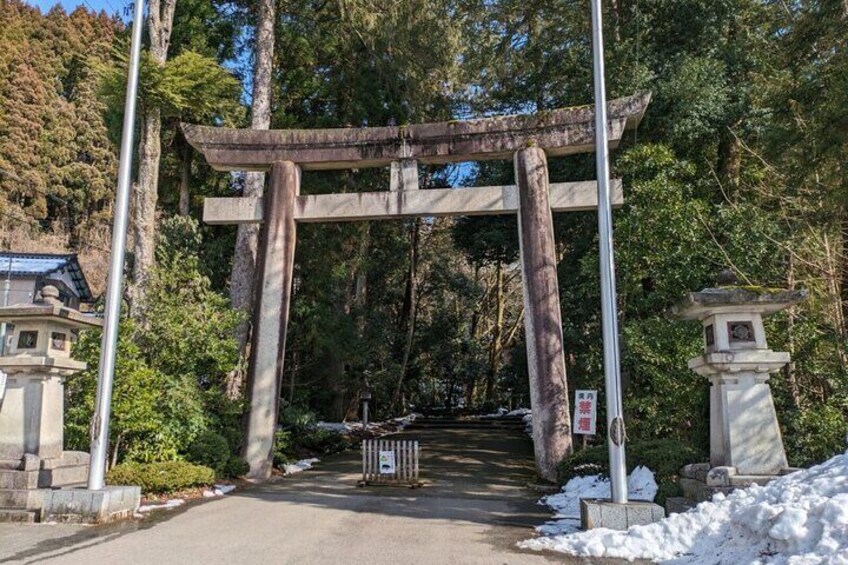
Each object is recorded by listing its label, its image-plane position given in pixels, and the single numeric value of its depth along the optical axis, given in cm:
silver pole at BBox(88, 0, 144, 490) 744
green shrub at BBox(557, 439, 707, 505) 827
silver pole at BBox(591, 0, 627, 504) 691
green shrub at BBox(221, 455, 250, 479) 1062
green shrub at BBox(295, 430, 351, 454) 1597
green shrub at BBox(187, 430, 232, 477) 1022
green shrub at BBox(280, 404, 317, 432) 1540
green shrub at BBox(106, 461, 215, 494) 896
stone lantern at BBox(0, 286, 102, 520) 773
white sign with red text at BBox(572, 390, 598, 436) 1093
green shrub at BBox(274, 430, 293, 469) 1267
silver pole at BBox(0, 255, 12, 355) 1895
